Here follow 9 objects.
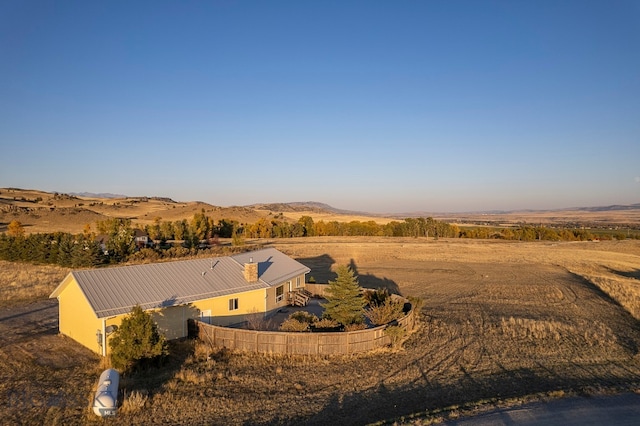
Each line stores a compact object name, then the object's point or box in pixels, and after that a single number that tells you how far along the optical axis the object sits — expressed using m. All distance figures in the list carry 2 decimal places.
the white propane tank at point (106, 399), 11.28
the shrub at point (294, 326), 18.59
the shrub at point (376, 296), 24.47
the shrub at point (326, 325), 18.95
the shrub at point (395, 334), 17.84
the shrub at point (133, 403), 11.80
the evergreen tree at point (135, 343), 14.80
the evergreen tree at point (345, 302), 19.44
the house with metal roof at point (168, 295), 17.58
